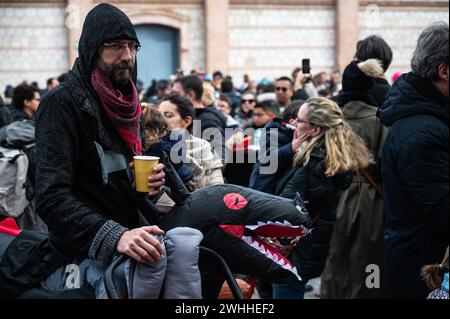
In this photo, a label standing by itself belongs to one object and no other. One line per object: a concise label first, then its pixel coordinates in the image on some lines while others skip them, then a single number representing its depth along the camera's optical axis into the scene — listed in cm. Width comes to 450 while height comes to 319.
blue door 2183
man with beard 282
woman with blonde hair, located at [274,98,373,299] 534
